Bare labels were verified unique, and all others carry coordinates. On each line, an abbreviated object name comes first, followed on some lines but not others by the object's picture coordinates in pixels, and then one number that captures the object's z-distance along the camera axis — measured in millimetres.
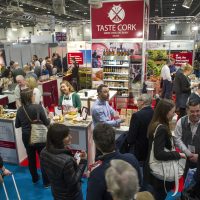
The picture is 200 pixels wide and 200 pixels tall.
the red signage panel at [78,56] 12516
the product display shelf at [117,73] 8930
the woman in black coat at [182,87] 5937
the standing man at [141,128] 2900
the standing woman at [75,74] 10957
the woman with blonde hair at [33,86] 5066
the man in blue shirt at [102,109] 3754
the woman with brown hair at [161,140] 2447
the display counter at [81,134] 4172
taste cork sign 8727
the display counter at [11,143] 4652
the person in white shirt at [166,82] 8945
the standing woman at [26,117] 3689
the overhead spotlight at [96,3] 7367
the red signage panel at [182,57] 11555
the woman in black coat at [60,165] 2303
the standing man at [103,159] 1744
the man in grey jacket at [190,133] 2822
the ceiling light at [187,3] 10048
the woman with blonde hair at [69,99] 4711
